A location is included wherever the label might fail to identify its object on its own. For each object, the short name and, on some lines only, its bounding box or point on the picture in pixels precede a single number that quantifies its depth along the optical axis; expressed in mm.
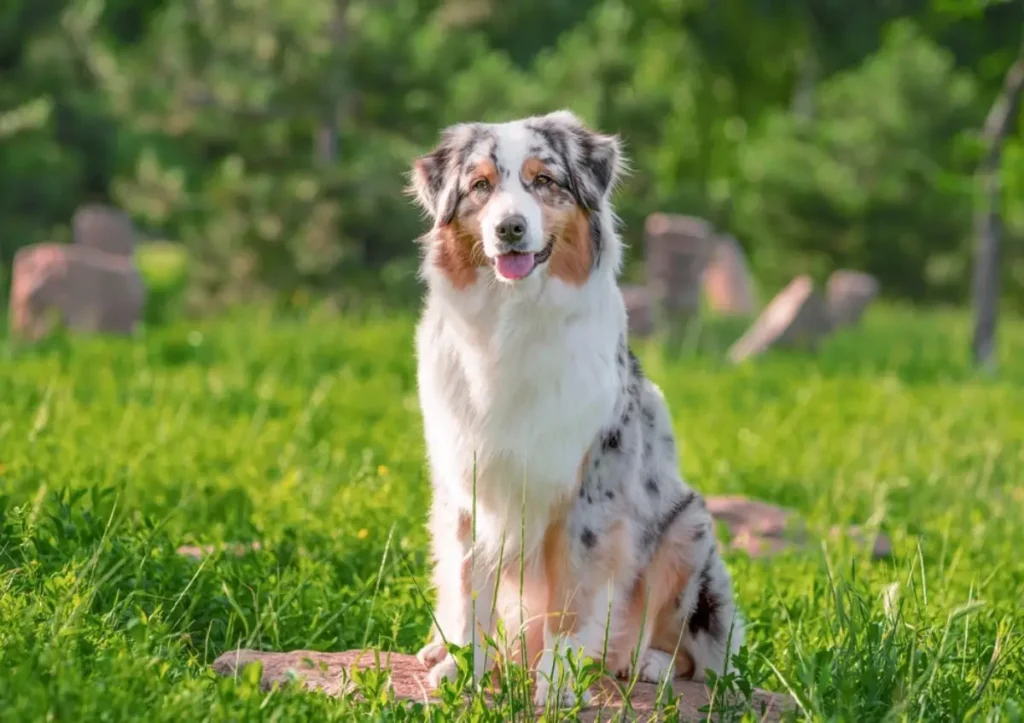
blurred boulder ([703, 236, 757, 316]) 20625
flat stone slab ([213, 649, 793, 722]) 3557
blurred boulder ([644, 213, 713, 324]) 14250
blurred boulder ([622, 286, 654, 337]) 14680
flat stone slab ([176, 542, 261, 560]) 4625
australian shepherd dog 3770
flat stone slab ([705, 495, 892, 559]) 5957
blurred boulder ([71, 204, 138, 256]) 16531
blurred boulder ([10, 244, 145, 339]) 11422
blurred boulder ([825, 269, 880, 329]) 17891
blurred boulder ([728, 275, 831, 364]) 13750
